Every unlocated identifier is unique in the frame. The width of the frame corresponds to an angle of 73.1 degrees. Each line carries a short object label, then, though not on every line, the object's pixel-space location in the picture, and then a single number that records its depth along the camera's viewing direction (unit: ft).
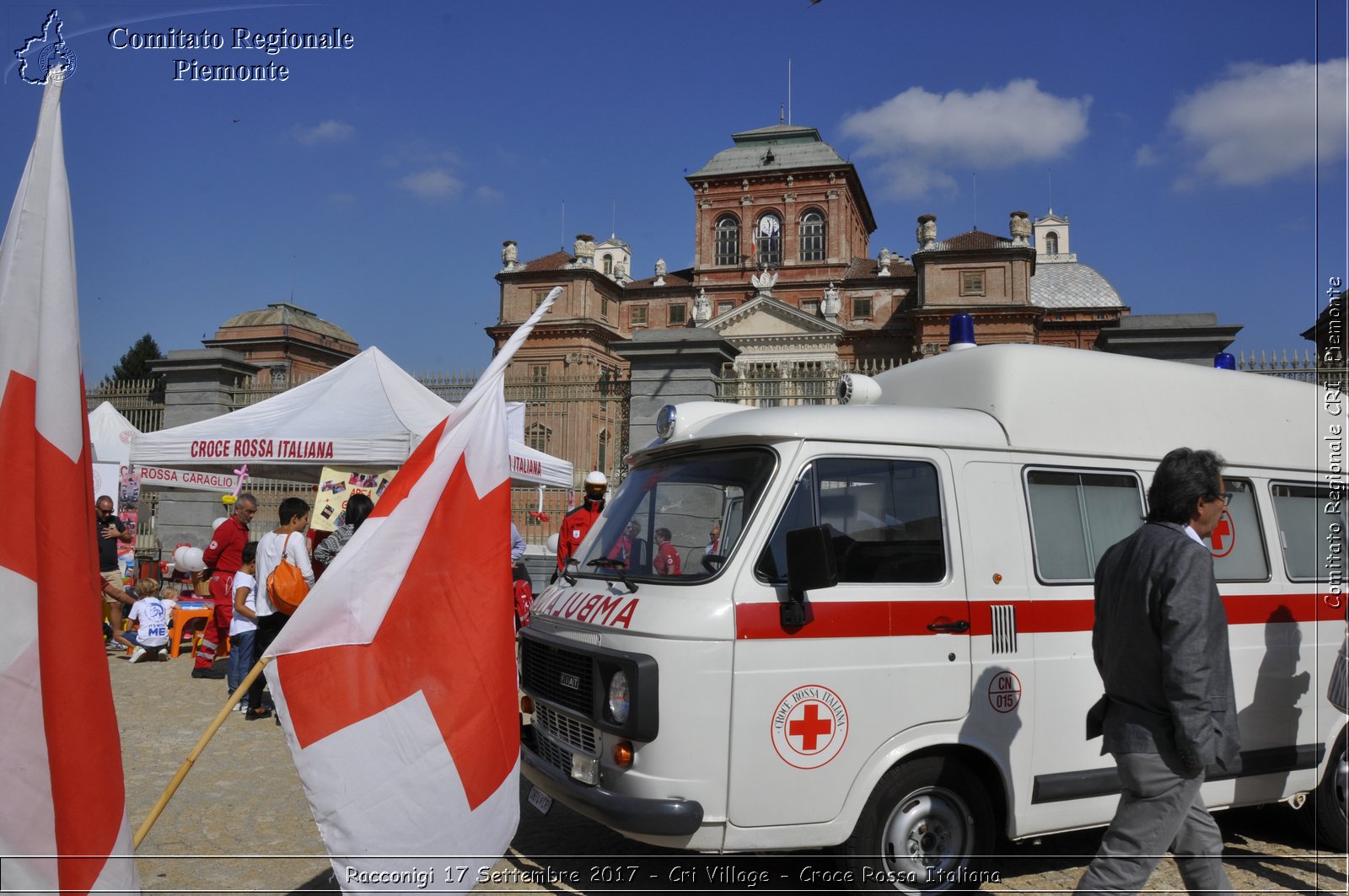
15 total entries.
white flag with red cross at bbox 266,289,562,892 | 9.50
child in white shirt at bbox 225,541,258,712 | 27.40
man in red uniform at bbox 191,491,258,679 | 31.78
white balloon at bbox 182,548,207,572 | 43.34
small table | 38.27
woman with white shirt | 25.93
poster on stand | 33.45
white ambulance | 12.67
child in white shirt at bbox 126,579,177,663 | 36.42
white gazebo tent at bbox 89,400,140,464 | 49.44
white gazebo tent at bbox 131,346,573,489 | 31.17
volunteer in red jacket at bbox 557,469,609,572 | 29.60
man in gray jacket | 10.71
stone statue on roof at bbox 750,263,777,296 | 189.57
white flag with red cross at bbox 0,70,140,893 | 7.92
